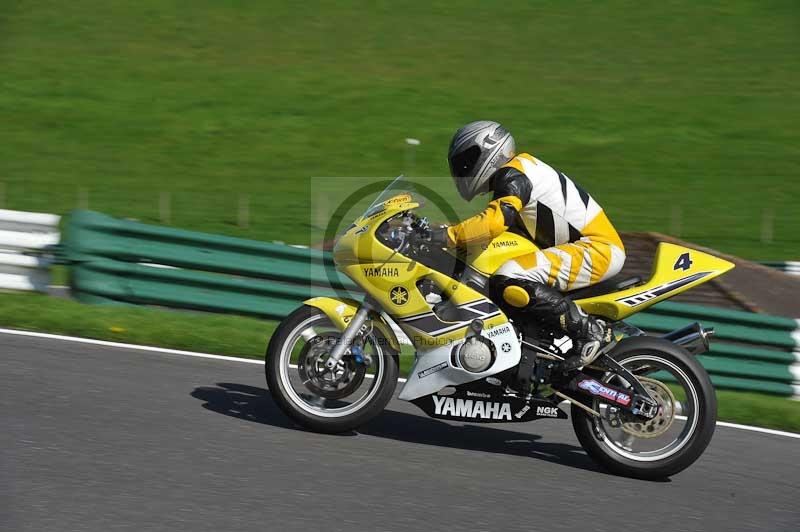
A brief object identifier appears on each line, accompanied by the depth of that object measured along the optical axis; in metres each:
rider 11.29
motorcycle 11.30
